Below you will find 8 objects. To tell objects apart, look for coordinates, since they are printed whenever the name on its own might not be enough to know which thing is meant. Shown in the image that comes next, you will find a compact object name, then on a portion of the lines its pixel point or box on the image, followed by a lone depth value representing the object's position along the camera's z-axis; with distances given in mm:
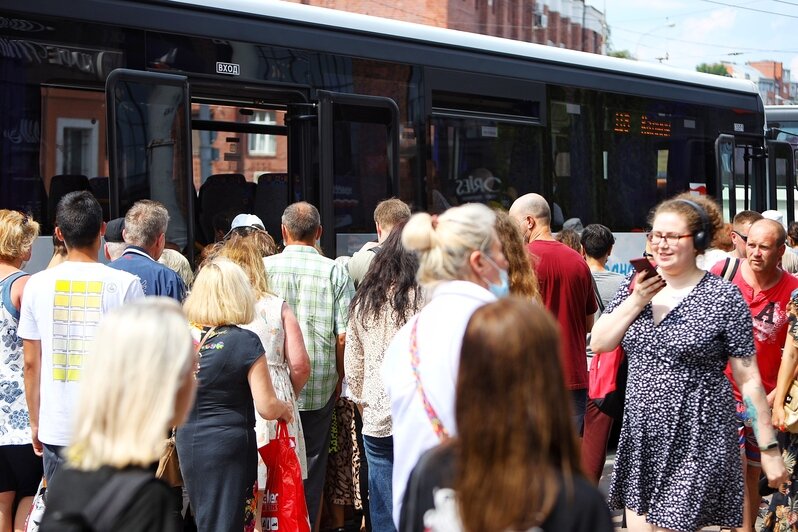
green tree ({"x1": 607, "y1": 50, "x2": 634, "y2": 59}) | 90156
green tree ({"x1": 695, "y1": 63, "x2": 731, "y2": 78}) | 116356
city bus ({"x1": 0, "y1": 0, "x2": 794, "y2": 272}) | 7977
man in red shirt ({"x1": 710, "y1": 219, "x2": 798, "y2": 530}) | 6367
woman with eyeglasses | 4680
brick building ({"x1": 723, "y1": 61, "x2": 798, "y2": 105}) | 106750
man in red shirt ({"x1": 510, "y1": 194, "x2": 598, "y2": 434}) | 6738
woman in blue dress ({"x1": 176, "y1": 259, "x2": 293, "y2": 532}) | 5059
